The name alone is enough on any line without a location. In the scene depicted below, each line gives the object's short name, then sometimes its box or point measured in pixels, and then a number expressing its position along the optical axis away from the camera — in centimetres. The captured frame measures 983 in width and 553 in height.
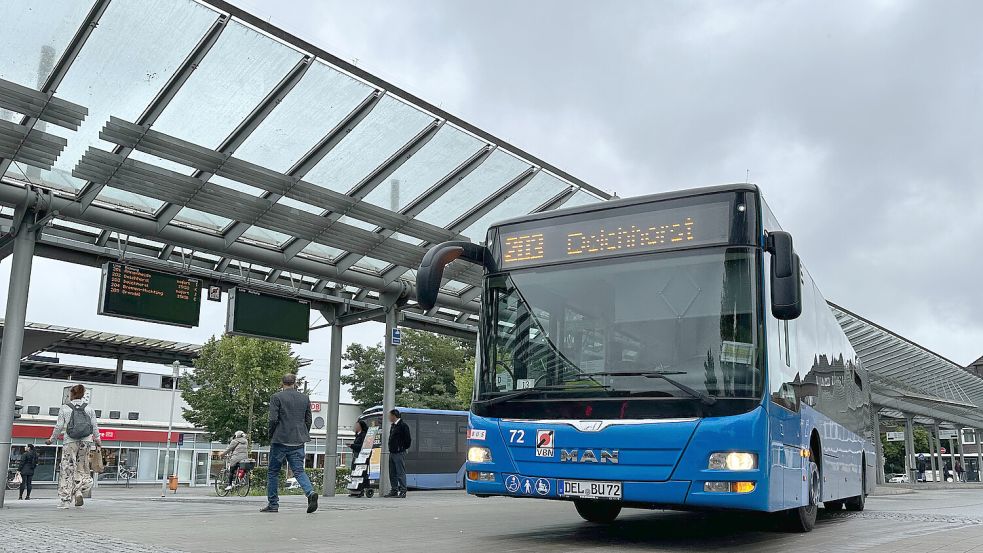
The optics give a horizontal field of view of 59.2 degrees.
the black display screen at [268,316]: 1614
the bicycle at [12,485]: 3259
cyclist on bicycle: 2348
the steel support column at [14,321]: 1163
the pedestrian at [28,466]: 2222
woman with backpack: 1162
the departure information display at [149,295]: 1406
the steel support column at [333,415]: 1795
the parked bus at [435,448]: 2588
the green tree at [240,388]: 4038
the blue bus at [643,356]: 676
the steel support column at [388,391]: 1808
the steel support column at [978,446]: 6375
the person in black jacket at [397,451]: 1738
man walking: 1092
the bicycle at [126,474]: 4191
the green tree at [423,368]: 6378
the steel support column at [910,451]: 4738
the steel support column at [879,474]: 3885
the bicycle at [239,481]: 2317
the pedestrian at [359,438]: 2089
